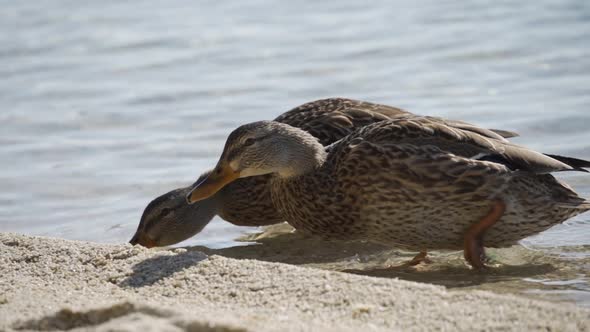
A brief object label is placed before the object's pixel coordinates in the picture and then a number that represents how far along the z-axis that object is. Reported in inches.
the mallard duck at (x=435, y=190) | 476.1
